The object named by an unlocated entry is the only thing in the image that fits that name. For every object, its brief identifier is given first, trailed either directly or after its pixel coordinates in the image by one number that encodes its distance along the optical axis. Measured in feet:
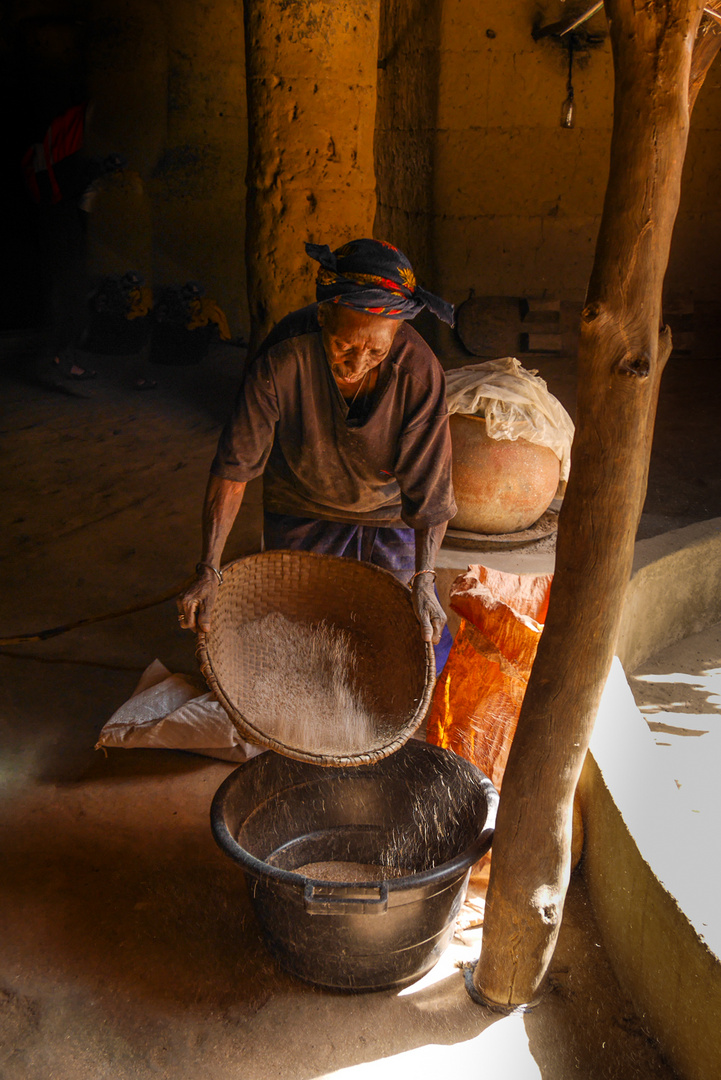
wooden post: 4.92
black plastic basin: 6.18
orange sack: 8.20
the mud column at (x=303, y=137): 10.99
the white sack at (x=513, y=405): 10.63
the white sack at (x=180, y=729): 9.57
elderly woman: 6.42
